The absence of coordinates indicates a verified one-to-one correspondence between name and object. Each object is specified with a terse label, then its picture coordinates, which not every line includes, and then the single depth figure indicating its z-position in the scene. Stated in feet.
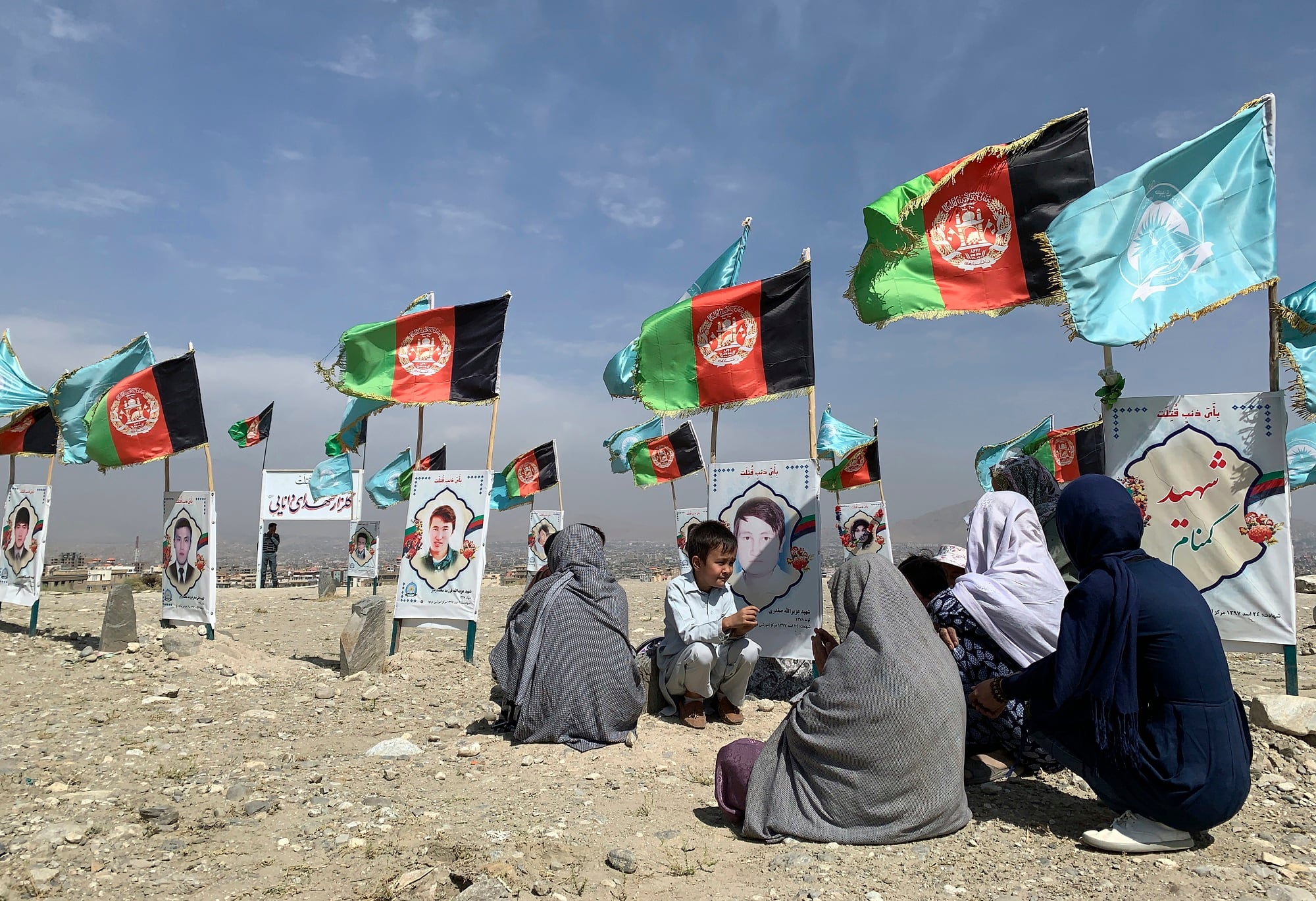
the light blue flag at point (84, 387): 31.09
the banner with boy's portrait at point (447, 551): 24.03
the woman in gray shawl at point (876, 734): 9.36
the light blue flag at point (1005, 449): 49.12
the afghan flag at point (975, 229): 18.76
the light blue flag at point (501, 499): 59.88
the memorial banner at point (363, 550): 60.23
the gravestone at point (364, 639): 22.84
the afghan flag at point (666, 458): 55.47
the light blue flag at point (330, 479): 59.62
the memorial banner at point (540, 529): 58.39
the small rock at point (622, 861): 9.51
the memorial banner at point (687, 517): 45.16
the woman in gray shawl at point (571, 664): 14.94
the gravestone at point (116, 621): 25.63
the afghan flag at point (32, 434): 35.40
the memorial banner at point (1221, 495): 15.10
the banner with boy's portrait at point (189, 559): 27.66
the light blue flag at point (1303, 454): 35.58
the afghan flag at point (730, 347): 20.94
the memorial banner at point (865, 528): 48.26
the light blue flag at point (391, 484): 64.28
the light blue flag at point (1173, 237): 15.33
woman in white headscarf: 11.15
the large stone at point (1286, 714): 13.00
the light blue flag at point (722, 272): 32.35
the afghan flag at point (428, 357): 25.64
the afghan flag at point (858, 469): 50.72
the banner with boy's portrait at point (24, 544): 32.71
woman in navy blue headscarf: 8.85
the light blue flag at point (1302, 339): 15.37
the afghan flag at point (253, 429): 67.51
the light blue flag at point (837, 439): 54.65
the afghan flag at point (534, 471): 56.24
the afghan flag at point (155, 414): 29.07
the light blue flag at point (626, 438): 67.51
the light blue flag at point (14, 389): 34.68
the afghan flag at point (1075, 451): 45.14
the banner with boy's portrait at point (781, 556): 19.15
